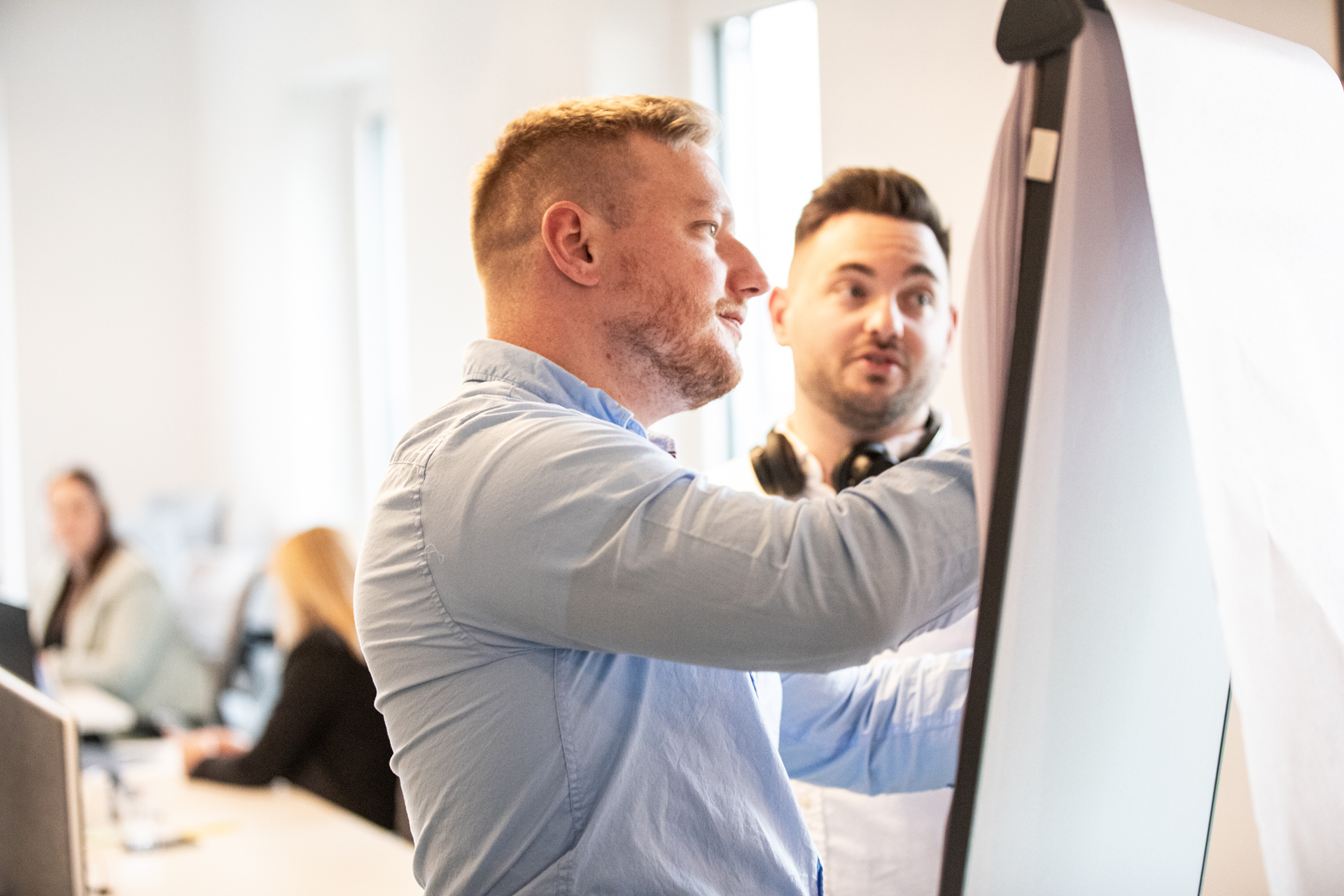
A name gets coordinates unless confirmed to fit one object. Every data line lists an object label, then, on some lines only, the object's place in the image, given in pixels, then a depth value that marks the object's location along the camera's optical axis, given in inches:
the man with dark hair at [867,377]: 65.3
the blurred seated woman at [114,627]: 151.9
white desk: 80.7
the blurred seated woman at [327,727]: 102.5
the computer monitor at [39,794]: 59.4
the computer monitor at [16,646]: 81.5
